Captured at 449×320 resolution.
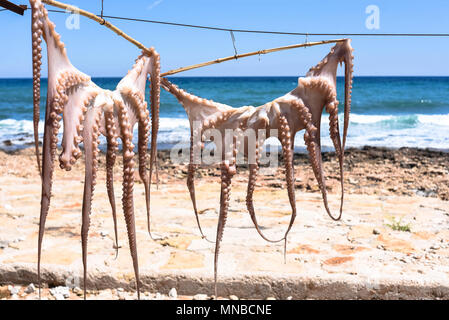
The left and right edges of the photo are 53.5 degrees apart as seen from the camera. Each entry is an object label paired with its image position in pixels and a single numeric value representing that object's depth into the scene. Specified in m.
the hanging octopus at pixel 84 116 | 1.34
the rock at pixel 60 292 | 2.97
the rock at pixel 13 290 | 3.05
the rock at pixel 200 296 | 2.93
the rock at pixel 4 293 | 3.04
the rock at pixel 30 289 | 3.07
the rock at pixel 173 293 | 2.94
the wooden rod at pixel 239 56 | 1.95
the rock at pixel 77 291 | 3.03
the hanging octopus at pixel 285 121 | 1.72
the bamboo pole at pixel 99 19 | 1.56
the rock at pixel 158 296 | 2.93
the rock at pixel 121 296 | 2.95
